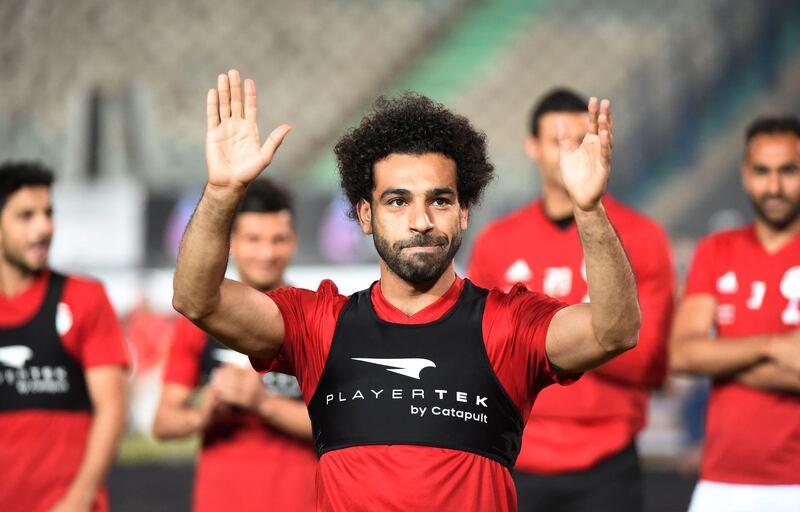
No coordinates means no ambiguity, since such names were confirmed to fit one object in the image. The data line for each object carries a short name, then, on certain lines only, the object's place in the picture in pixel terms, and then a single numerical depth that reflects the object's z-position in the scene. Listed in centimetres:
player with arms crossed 934
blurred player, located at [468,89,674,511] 972
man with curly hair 612
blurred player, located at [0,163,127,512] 1025
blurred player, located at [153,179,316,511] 985
